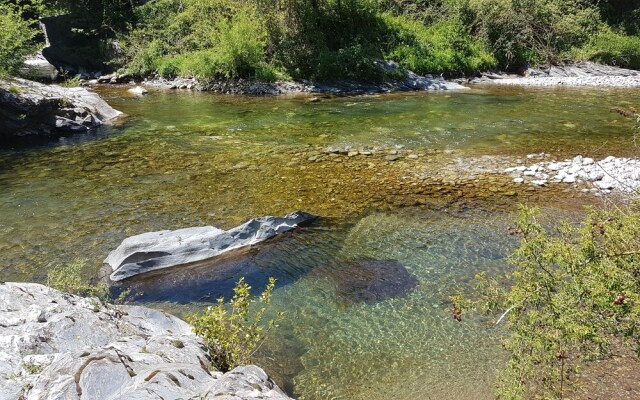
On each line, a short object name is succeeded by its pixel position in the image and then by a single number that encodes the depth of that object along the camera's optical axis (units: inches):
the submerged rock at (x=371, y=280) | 257.1
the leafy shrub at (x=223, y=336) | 179.3
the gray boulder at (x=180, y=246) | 281.0
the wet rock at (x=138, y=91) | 953.8
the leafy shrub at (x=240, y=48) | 979.9
